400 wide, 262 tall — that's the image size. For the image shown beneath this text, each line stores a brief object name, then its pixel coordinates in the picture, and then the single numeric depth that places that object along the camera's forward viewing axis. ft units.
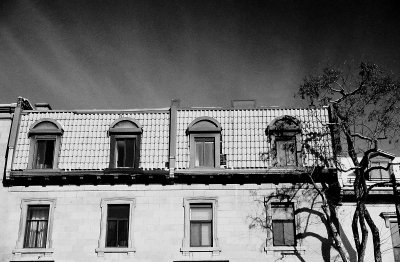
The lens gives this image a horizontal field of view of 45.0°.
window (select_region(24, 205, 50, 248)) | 71.02
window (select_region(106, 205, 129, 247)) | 70.69
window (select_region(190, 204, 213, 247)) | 70.42
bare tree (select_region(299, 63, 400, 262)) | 59.82
